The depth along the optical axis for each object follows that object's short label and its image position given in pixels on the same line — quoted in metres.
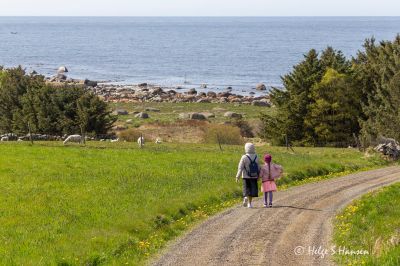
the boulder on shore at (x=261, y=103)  103.00
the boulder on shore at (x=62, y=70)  172.75
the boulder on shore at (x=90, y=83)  137.62
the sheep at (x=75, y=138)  49.08
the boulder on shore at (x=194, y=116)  85.21
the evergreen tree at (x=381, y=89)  47.56
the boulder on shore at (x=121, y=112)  91.12
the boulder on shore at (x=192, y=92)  123.75
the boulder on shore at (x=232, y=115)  87.21
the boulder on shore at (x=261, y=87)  132.50
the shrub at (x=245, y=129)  71.48
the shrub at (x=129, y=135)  59.16
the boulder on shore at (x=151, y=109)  96.31
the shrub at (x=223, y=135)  57.66
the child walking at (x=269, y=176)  23.12
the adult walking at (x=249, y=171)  22.88
